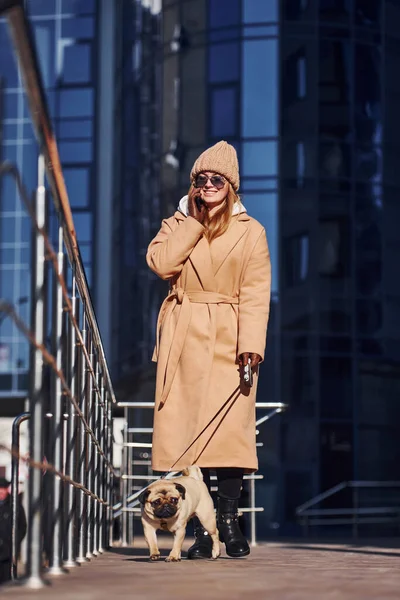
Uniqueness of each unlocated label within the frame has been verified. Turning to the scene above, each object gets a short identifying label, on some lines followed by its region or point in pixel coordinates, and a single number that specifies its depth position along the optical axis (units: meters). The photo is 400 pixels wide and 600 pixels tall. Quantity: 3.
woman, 7.88
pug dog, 7.64
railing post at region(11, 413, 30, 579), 7.87
